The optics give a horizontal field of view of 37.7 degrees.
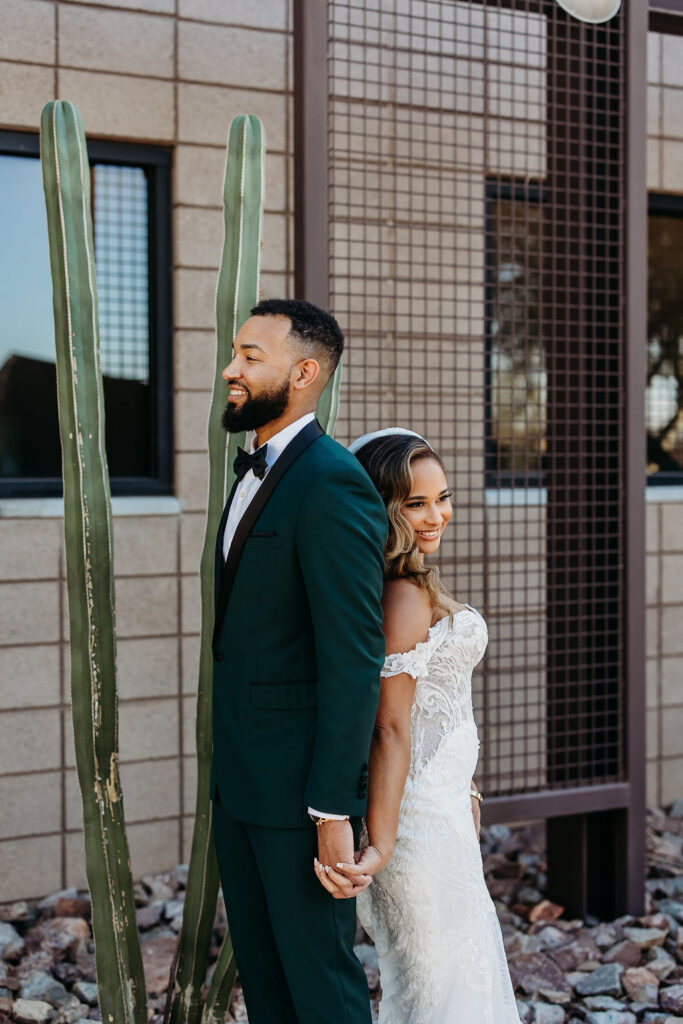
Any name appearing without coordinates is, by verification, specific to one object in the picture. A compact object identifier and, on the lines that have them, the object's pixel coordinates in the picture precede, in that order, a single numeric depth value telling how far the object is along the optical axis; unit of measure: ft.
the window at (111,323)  12.94
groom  5.52
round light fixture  10.00
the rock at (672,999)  9.57
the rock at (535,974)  10.06
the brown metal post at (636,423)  11.07
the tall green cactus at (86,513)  7.30
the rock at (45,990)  9.86
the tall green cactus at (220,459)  7.66
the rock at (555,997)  9.80
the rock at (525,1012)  9.43
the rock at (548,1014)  9.39
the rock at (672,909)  11.72
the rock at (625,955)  10.58
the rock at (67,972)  10.39
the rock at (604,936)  11.08
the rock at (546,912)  11.74
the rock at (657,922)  11.33
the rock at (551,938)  11.00
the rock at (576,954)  10.59
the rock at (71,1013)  9.41
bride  6.11
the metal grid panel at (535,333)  11.32
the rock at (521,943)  10.83
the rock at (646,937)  10.93
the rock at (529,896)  12.21
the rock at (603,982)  9.98
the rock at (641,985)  9.87
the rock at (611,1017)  9.40
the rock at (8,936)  11.20
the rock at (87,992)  9.91
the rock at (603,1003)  9.71
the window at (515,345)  14.84
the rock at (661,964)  10.36
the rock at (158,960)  10.22
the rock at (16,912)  12.10
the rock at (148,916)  11.74
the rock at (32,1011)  9.29
